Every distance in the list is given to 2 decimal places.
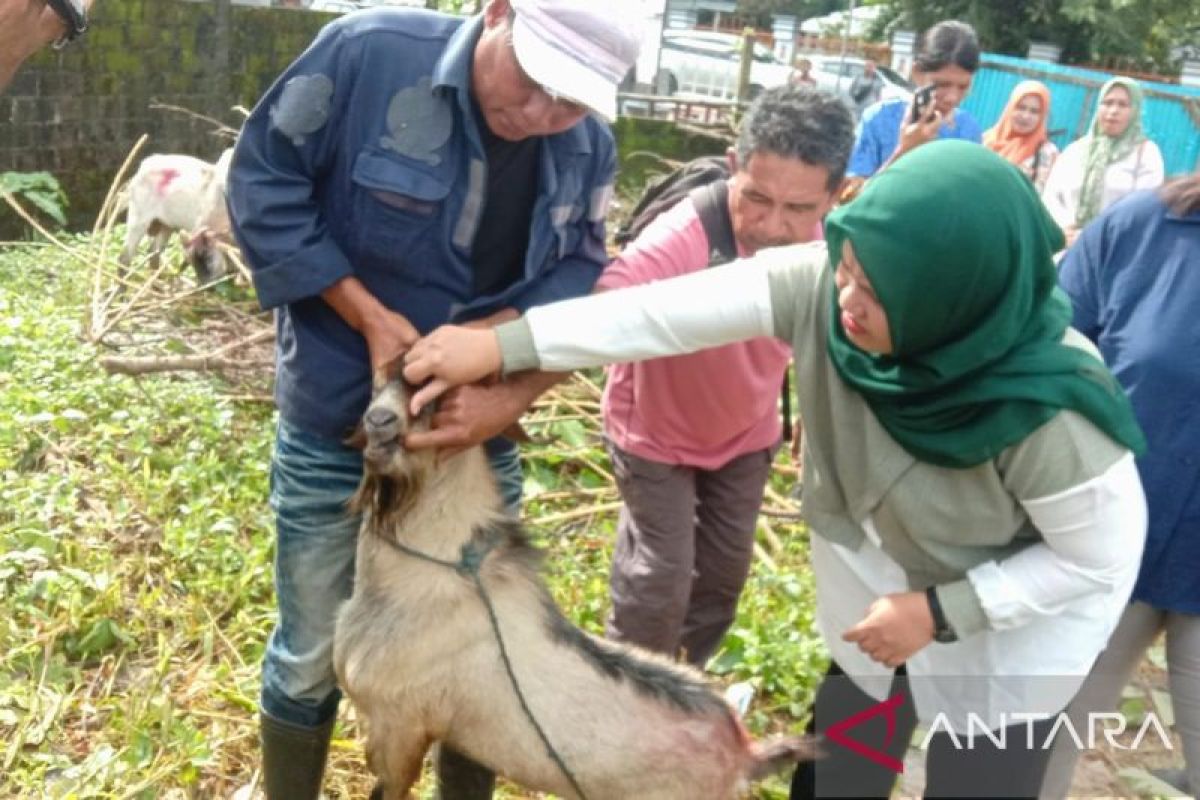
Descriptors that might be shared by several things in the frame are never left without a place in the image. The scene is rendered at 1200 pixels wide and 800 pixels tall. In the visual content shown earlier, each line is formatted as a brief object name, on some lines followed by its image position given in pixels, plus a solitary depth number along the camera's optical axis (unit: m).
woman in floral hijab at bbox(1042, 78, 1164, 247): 6.96
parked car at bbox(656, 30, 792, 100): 20.41
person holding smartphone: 6.12
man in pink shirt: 3.13
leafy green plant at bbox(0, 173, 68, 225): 8.75
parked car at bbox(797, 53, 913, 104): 20.17
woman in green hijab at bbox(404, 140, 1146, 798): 2.06
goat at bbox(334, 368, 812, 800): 2.66
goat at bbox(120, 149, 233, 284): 7.43
